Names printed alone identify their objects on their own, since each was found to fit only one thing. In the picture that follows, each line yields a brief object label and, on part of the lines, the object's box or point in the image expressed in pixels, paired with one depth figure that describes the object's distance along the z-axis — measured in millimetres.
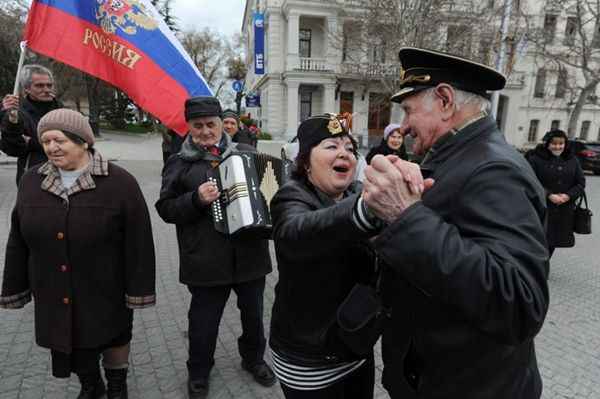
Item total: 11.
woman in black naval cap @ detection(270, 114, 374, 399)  1736
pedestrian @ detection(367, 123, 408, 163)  5688
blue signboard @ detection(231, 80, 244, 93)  20781
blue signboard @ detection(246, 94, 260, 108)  24834
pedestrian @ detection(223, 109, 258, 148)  6082
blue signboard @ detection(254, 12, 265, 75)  25266
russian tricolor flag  3209
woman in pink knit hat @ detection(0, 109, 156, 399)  2193
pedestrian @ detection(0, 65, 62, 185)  3379
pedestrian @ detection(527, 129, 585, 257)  4980
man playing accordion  2695
